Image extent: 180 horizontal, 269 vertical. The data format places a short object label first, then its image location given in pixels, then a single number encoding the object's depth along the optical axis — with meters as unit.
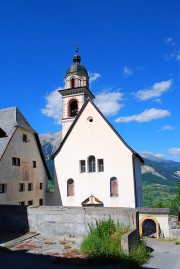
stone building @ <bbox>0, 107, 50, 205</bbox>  19.25
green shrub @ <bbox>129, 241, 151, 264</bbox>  9.70
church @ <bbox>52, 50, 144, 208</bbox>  20.05
